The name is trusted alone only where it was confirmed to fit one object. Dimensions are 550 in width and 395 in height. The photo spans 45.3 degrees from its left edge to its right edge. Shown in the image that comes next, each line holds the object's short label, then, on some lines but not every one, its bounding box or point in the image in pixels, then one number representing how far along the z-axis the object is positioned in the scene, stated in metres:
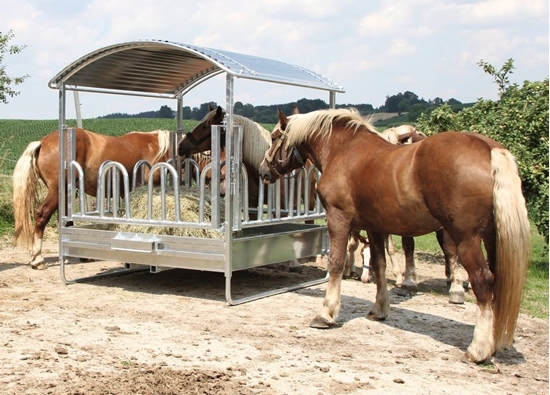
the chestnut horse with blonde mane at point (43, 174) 8.72
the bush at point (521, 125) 9.57
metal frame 6.68
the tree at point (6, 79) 16.68
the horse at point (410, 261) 7.26
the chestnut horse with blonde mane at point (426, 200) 4.77
